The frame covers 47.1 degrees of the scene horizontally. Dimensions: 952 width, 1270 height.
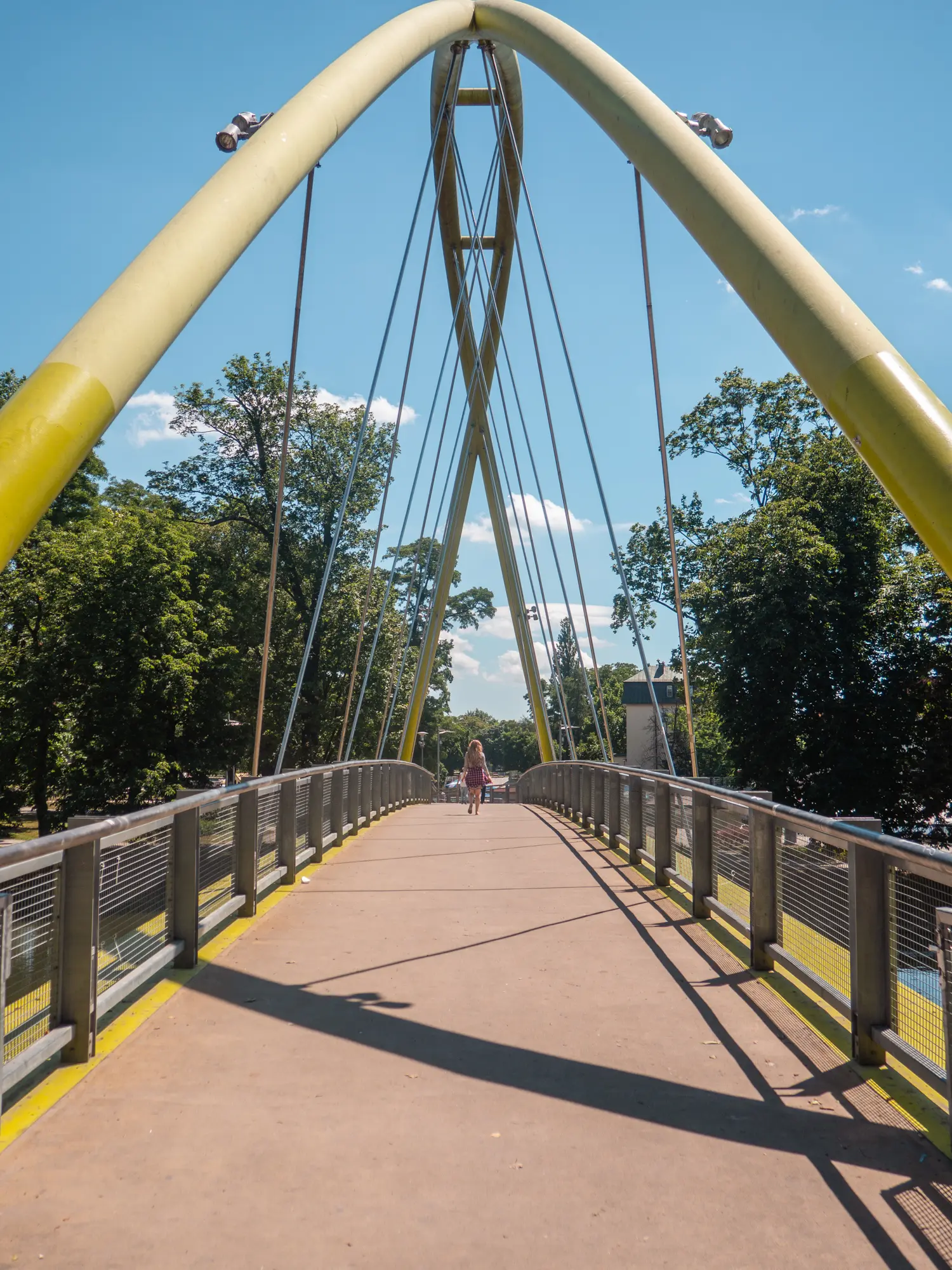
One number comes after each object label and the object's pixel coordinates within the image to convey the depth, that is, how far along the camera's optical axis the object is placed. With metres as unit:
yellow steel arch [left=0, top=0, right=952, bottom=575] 4.88
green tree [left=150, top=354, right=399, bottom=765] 33.81
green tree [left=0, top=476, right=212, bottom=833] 27.62
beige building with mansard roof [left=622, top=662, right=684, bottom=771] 80.12
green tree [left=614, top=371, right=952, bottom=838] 26.22
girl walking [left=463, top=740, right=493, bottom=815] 18.92
